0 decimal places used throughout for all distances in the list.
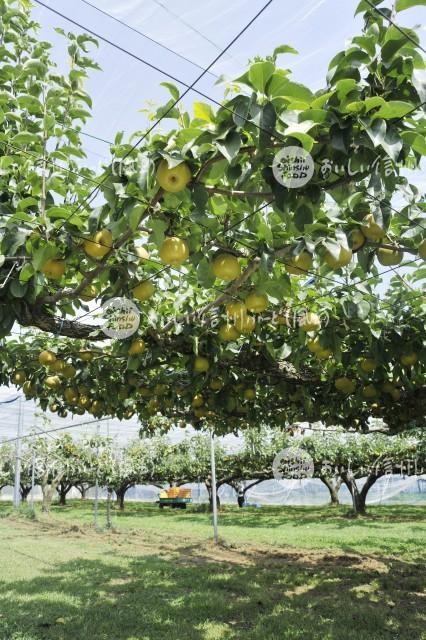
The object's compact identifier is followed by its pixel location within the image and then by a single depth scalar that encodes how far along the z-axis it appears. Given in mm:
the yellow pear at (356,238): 1915
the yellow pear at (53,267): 2180
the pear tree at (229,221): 1440
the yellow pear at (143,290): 2523
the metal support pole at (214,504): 9133
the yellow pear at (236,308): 2494
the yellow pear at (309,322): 3035
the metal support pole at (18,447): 14172
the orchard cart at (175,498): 24312
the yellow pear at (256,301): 2281
